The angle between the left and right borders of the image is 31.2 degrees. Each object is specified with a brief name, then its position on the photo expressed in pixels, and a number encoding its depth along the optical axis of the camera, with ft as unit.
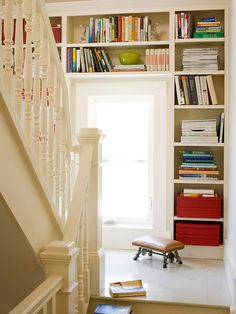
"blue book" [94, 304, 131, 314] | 8.63
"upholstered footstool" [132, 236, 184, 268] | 11.44
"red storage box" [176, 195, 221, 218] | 12.85
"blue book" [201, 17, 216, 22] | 13.03
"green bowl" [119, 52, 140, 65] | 13.41
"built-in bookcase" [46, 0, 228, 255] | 12.93
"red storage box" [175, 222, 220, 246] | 12.91
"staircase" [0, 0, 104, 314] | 5.78
